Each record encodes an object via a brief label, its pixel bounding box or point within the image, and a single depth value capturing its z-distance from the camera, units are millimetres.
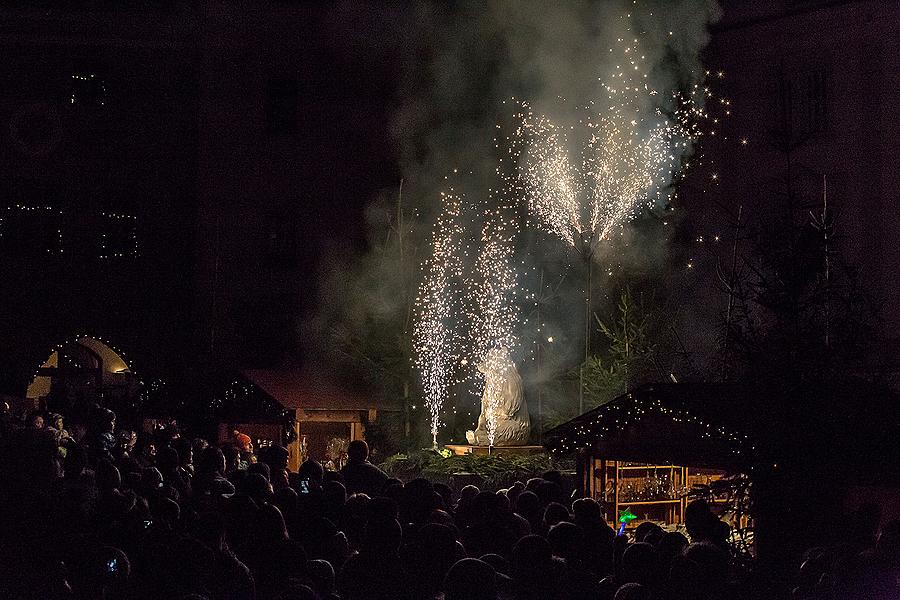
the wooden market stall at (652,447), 13031
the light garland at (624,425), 12617
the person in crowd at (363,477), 12938
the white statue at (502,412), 23844
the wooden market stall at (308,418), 23672
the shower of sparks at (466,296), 29016
